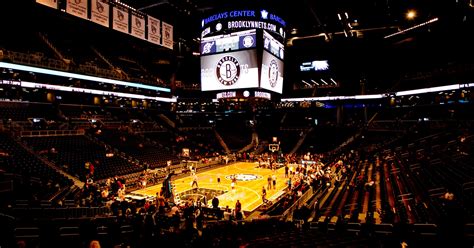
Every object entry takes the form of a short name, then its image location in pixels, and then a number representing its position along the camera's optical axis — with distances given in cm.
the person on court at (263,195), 1769
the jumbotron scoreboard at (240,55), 1703
